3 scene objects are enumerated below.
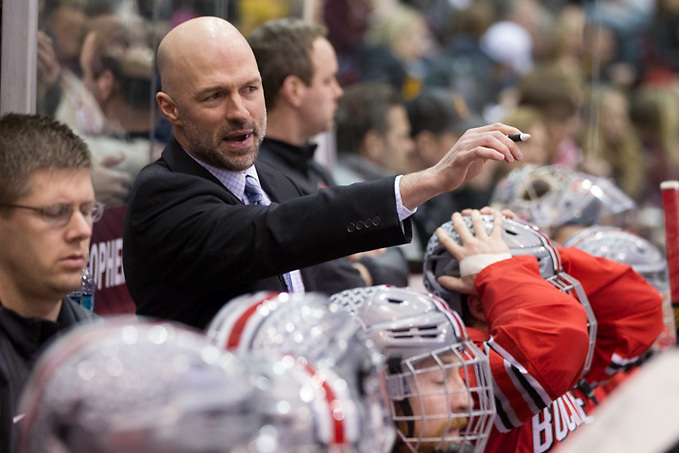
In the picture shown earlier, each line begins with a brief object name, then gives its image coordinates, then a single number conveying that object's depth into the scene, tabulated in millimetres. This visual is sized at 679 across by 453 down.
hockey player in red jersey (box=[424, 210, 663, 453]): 4285
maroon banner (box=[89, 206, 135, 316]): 5977
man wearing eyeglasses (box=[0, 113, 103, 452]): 3484
